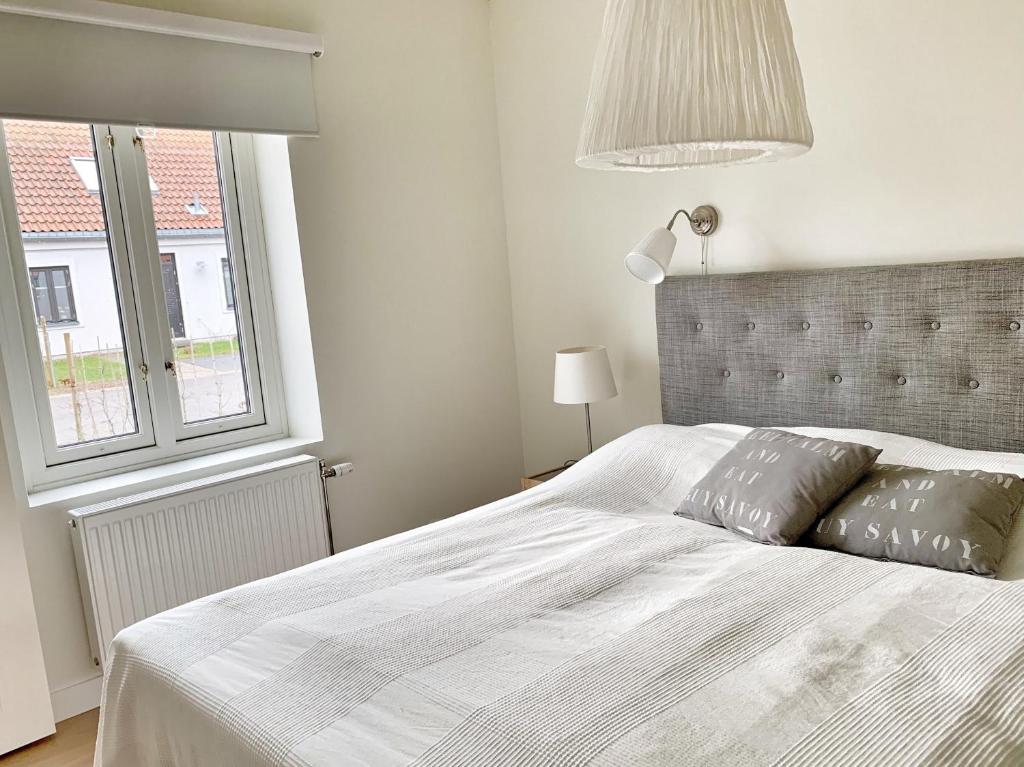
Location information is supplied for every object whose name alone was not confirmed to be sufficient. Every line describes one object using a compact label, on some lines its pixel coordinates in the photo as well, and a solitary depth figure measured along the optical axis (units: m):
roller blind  2.33
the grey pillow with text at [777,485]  2.06
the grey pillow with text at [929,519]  1.81
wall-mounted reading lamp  2.61
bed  1.27
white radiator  2.53
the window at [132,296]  2.57
